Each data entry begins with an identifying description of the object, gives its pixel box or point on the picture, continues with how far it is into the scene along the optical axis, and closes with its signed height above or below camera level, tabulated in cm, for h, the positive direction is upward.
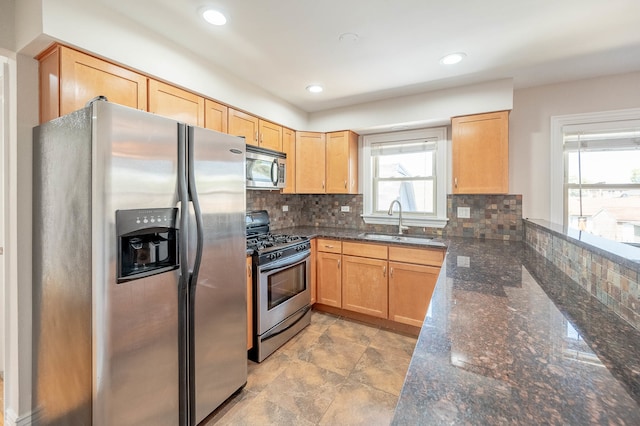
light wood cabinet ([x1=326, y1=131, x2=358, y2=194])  338 +59
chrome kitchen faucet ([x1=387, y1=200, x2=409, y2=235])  325 -2
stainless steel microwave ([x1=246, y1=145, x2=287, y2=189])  253 +42
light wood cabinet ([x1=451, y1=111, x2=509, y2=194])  259 +56
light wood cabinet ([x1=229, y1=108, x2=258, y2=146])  254 +82
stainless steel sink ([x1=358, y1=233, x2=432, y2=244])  288 -30
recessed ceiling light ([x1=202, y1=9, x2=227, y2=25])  167 +120
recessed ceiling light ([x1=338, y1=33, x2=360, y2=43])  192 +122
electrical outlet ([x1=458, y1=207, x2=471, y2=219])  302 -1
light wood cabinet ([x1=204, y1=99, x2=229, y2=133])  230 +82
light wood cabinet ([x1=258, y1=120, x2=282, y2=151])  289 +82
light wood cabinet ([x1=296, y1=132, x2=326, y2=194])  342 +61
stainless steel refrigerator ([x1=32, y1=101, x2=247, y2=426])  121 -29
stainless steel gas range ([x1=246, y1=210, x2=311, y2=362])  225 -68
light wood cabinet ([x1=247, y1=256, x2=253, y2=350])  221 -74
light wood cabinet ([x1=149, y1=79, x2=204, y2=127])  193 +81
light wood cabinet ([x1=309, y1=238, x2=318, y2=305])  313 -65
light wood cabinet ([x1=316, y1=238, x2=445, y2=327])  268 -69
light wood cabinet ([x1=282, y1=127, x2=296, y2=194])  322 +65
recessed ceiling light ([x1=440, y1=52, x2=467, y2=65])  217 +122
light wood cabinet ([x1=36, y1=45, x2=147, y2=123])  150 +75
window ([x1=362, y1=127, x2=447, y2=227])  318 +43
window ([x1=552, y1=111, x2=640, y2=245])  247 +33
